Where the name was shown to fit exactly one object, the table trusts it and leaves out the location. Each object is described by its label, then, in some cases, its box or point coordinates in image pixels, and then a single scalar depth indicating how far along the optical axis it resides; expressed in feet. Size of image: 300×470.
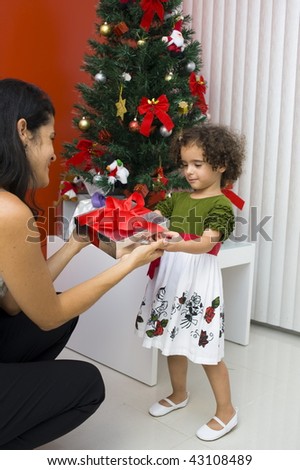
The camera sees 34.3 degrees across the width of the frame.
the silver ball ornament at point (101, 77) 6.94
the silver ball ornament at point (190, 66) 7.16
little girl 4.65
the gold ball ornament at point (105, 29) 6.88
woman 3.38
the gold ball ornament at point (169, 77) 6.84
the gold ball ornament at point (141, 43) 6.72
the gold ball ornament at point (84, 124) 7.11
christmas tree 6.80
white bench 5.87
